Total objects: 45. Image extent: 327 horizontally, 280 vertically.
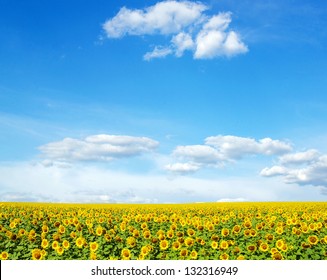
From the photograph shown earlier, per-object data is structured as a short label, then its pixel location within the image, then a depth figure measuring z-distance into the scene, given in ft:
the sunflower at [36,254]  35.53
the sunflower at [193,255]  33.86
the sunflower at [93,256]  34.72
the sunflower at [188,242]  36.65
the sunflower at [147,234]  39.75
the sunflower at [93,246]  36.62
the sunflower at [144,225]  44.44
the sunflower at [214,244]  36.36
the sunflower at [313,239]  37.68
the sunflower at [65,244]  37.30
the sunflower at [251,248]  35.76
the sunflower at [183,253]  34.57
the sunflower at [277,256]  33.96
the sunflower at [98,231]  41.70
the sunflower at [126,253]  34.86
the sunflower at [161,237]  37.72
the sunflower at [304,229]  41.28
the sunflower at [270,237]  38.55
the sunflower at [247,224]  44.01
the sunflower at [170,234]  39.17
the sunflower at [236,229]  41.57
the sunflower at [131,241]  37.40
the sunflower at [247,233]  40.06
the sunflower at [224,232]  40.15
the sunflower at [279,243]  36.05
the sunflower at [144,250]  34.69
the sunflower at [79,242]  37.60
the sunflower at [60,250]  36.53
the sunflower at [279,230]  41.26
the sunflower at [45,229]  43.97
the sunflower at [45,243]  37.83
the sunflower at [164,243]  36.55
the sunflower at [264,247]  35.38
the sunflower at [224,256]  33.58
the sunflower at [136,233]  39.50
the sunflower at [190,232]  40.49
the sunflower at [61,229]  43.09
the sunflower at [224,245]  36.29
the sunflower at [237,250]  34.94
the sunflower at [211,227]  42.35
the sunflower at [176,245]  35.63
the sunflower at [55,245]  37.31
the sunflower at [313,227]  41.39
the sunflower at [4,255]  35.57
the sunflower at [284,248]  35.63
